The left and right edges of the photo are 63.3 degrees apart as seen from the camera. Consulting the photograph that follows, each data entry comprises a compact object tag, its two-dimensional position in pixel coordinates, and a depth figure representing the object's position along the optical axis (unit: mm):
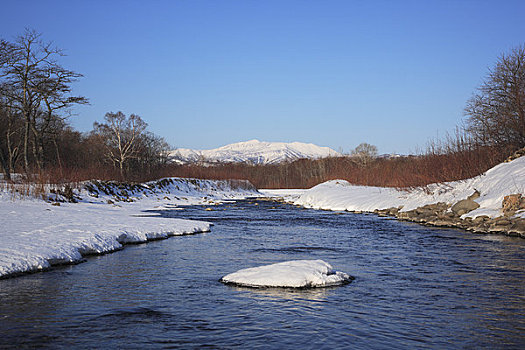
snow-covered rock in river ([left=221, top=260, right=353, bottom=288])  7898
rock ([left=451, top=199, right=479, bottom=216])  18375
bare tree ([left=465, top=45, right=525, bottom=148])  23250
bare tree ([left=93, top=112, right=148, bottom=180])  49131
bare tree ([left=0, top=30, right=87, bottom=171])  25656
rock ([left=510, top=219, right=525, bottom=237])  14009
